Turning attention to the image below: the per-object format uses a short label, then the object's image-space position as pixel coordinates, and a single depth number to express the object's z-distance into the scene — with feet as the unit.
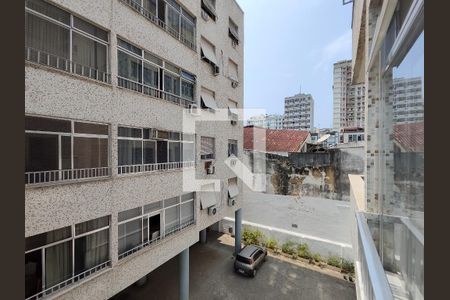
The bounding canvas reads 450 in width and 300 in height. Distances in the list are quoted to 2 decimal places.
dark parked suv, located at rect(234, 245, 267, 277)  33.06
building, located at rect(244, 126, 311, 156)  61.41
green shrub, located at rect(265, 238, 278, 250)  41.47
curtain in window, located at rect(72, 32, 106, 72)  14.61
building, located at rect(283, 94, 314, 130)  276.00
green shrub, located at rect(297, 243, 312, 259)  38.11
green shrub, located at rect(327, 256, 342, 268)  35.42
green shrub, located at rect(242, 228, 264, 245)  43.09
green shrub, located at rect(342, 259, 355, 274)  33.83
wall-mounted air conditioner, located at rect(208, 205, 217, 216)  30.66
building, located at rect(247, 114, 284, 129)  277.09
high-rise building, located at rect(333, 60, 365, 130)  189.67
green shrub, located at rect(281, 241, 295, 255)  39.72
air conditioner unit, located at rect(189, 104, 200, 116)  25.77
